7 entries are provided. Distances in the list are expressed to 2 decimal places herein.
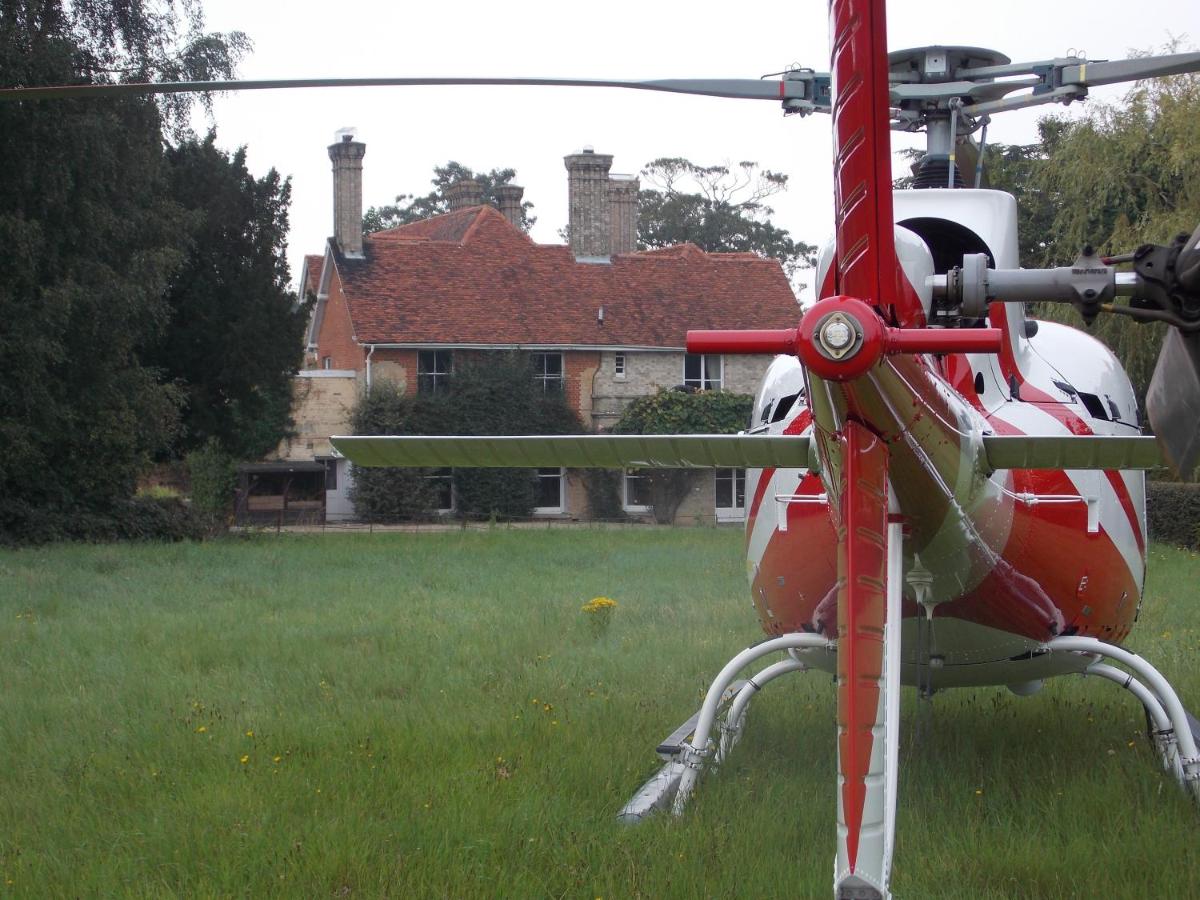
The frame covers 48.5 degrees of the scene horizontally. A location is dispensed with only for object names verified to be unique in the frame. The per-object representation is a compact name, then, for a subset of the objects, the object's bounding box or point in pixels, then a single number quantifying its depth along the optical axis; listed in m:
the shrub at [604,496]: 36.81
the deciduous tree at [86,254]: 22.20
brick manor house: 37.09
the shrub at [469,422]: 35.16
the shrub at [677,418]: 37.00
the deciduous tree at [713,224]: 65.31
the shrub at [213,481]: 35.28
